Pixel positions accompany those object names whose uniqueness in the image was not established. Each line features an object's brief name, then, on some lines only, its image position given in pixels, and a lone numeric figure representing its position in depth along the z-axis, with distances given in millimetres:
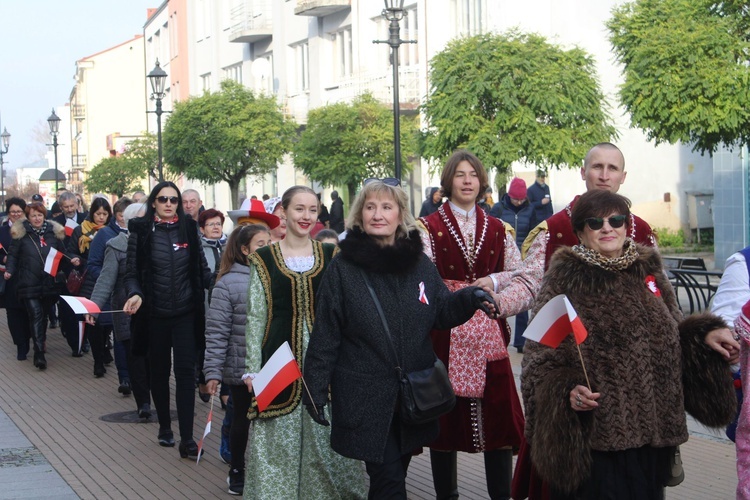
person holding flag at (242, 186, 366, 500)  5938
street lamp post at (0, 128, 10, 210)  60250
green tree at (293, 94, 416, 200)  26484
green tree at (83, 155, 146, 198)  51656
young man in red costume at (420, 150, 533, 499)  6009
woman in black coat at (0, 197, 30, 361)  14172
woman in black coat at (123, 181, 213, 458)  8367
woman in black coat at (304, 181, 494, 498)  5098
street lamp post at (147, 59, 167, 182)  28344
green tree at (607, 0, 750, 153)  15836
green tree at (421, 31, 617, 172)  20562
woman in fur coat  4488
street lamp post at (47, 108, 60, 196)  45031
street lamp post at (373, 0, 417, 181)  15180
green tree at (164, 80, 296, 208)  33250
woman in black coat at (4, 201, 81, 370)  13930
